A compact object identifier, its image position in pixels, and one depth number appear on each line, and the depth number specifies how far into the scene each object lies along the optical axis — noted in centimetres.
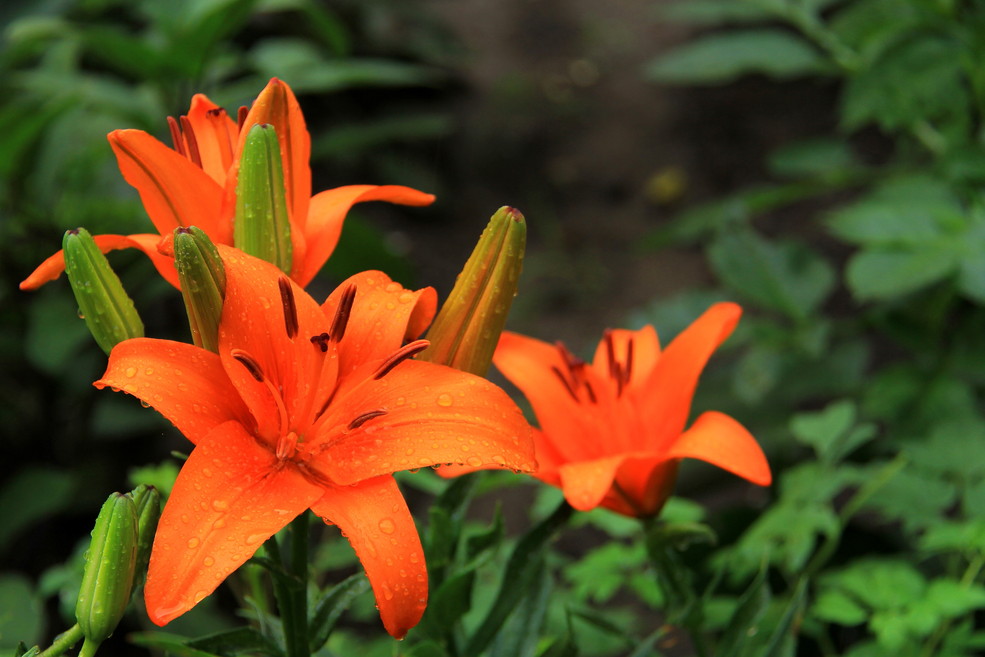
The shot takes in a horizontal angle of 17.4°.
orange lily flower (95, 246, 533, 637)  104
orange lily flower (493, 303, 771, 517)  115
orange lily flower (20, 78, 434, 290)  109
